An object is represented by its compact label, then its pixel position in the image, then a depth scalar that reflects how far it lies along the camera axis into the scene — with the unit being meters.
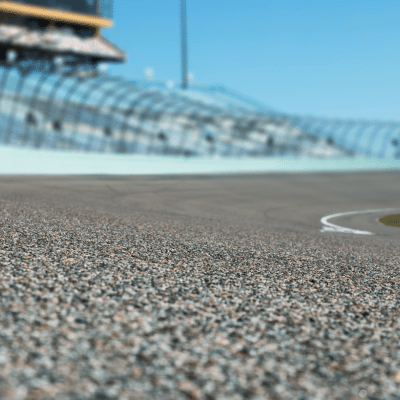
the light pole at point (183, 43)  65.69
